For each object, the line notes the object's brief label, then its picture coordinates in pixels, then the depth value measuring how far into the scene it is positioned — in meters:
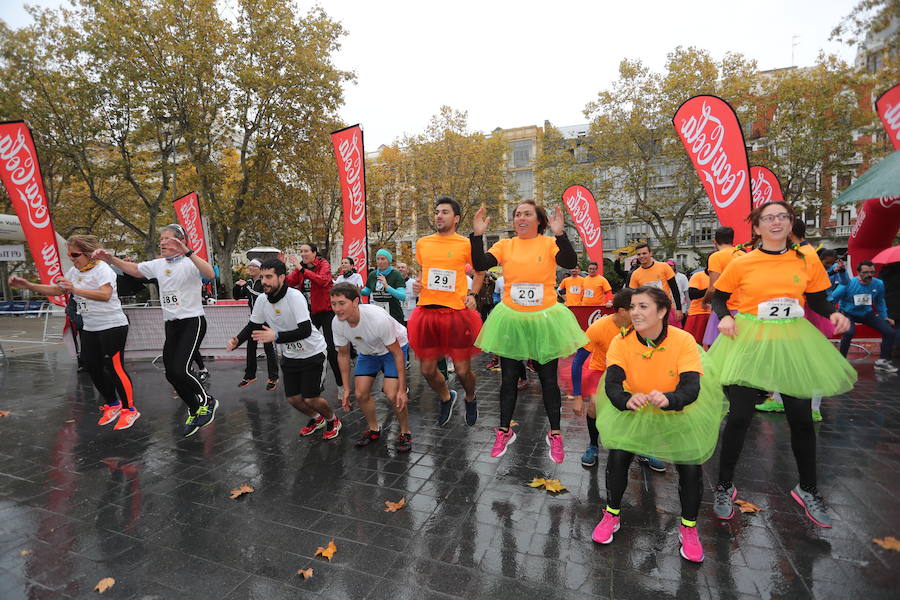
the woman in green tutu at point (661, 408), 2.55
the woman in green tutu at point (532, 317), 3.74
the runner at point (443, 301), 4.29
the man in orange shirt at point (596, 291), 7.44
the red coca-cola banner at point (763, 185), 8.65
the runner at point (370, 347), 4.22
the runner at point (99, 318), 5.06
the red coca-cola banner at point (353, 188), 8.05
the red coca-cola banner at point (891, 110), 6.59
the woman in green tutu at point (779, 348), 2.89
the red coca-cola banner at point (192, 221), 11.66
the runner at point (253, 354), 6.96
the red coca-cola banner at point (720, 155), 5.55
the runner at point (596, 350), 3.81
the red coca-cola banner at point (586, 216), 12.12
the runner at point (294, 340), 4.54
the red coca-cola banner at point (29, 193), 8.02
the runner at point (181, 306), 4.80
